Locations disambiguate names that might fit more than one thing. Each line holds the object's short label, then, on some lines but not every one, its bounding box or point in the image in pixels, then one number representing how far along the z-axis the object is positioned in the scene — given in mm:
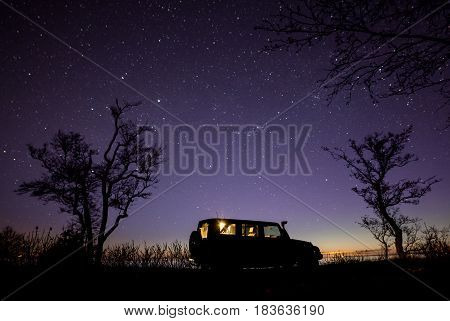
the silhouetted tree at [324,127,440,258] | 22316
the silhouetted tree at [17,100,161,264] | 21109
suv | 10523
